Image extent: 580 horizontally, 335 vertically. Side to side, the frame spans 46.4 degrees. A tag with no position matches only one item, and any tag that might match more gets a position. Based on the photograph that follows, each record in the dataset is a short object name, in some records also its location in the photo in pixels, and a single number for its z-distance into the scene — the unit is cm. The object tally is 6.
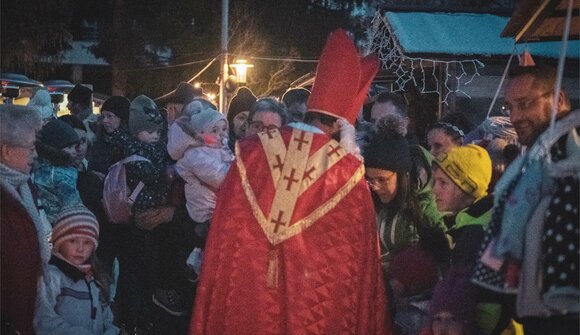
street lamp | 2277
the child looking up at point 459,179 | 417
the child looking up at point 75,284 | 423
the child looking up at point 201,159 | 502
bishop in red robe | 404
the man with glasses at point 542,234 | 260
